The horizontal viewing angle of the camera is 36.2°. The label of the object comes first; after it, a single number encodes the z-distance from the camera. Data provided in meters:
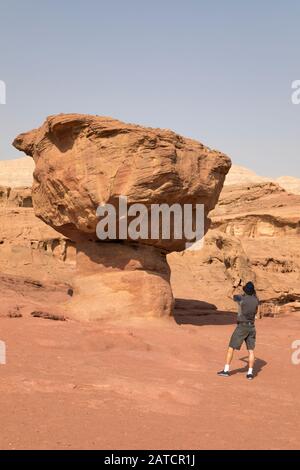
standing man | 6.23
